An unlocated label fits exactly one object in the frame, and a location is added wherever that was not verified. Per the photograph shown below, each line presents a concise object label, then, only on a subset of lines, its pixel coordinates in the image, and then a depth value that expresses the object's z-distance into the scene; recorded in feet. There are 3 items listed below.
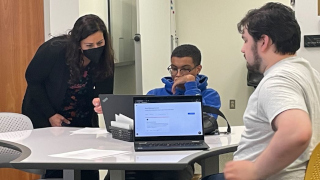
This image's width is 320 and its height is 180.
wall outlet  19.88
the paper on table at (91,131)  7.94
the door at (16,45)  11.66
